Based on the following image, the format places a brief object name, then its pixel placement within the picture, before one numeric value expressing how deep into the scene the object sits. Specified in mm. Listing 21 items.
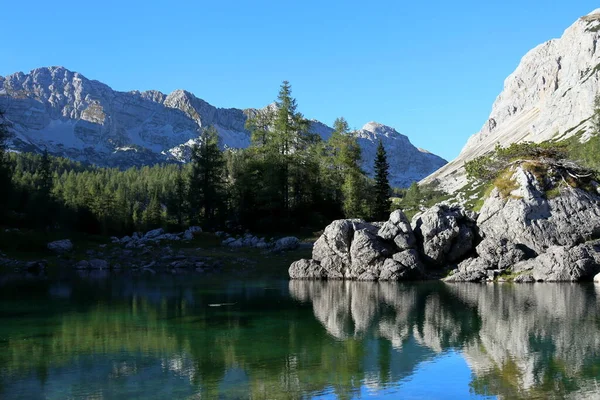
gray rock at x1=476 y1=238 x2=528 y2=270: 46250
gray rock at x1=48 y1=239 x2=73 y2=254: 65312
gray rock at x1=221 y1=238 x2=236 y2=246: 71294
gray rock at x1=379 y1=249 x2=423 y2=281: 48000
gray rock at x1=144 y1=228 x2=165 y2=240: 78200
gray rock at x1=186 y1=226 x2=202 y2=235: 75000
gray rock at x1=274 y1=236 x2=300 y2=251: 65438
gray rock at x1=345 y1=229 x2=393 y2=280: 49438
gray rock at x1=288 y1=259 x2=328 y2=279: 51438
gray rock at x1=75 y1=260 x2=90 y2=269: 60569
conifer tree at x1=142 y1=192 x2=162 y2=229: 102312
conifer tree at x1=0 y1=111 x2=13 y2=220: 74938
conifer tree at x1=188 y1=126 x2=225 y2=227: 83875
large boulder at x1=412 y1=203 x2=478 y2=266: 49366
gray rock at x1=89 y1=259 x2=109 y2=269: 61328
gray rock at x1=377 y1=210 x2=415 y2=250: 49500
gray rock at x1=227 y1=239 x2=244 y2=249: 69688
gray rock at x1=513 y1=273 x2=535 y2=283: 43438
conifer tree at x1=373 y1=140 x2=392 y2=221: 80938
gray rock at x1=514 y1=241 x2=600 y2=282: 42438
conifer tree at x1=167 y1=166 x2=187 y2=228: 90562
